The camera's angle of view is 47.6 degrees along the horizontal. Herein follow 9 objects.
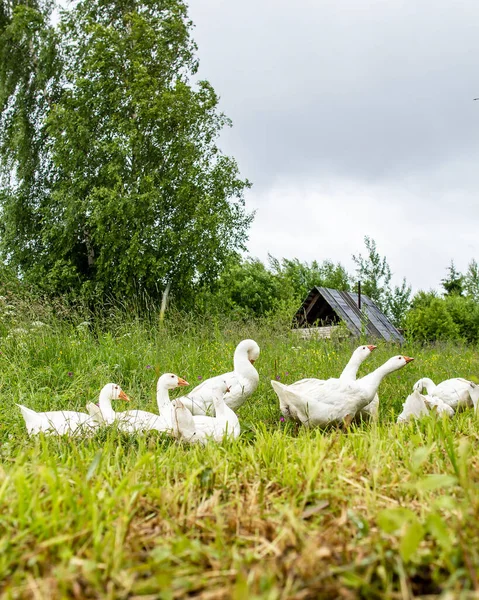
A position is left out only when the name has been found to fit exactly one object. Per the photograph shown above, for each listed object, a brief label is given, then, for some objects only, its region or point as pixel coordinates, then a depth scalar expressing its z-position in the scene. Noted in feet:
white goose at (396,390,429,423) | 14.40
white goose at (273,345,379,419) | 15.36
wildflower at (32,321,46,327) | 27.34
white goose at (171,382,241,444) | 12.09
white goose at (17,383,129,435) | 12.68
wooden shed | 66.19
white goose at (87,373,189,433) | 13.03
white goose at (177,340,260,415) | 16.60
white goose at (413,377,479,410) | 16.52
